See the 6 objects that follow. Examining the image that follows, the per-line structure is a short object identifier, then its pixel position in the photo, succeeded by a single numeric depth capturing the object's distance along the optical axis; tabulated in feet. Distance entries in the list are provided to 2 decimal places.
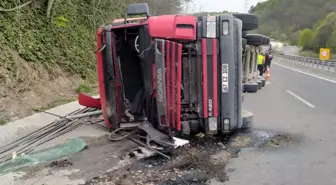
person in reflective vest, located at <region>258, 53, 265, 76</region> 41.92
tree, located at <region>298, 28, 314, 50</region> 216.95
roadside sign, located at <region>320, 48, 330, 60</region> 103.48
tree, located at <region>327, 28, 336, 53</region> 194.49
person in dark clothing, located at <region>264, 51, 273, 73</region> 52.92
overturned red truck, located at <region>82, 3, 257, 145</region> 15.98
